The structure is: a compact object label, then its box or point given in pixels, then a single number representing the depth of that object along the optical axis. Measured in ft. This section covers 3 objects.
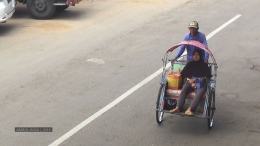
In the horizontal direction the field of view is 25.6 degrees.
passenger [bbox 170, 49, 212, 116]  33.01
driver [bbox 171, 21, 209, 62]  35.60
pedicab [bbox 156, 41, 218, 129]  32.99
